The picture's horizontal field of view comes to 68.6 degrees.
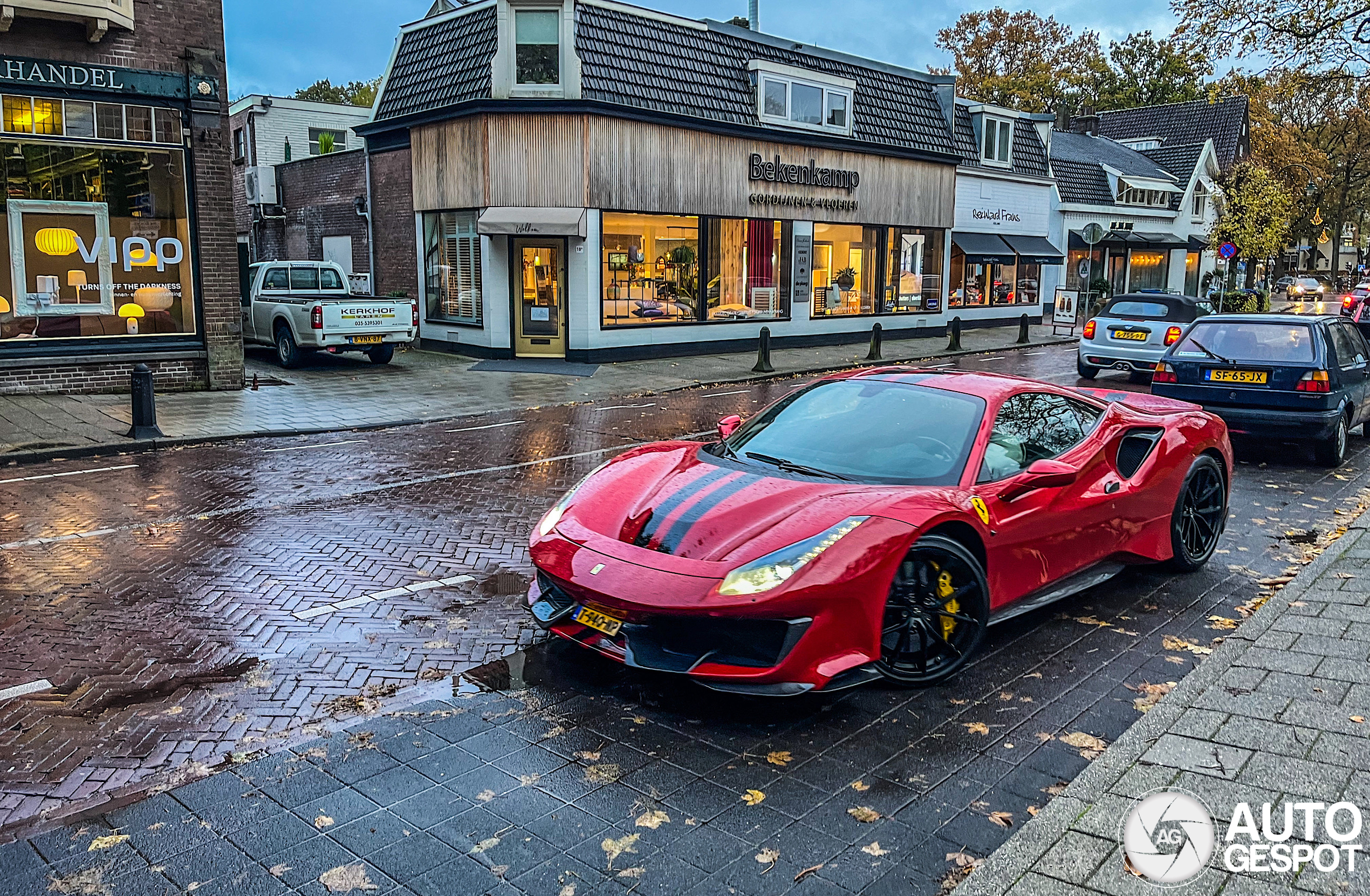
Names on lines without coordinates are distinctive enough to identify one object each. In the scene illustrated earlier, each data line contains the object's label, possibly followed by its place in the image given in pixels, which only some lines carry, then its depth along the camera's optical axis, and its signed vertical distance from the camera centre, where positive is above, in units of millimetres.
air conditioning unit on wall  27969 +2620
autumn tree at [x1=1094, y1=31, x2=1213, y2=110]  61969 +12827
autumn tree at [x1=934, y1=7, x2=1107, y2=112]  54188 +12588
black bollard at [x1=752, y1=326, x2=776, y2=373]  19688 -1393
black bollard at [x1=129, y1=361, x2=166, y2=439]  11625 -1475
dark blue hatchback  10172 -886
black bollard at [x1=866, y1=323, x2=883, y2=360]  22188 -1279
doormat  19219 -1652
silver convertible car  17141 -710
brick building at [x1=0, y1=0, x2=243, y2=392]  13953 +1106
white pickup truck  18359 -671
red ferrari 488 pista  4191 -1151
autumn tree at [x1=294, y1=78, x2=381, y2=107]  63875 +12269
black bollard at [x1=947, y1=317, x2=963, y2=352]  24484 -1226
